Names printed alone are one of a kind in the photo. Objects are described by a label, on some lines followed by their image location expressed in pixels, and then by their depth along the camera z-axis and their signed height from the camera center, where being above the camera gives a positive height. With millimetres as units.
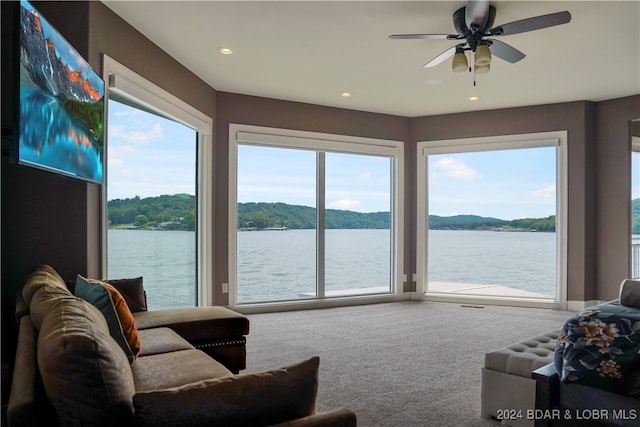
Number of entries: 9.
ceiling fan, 3039 +1314
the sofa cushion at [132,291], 3328 -479
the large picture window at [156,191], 3863 +303
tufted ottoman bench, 2578 -876
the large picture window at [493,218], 6344 +73
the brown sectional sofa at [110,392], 1126 -419
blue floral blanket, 2098 -568
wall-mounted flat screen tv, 2102 +606
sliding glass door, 5965 +96
